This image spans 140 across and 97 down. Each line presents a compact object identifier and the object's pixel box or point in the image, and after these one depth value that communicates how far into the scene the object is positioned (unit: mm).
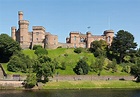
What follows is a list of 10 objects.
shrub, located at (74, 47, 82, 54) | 95688
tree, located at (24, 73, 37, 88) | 61250
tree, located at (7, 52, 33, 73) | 73000
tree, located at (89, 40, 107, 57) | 96738
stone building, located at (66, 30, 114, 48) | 103750
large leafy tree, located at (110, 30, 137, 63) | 91562
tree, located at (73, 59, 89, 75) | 76375
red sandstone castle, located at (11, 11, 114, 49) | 99125
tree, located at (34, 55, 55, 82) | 62581
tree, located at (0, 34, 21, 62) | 82375
